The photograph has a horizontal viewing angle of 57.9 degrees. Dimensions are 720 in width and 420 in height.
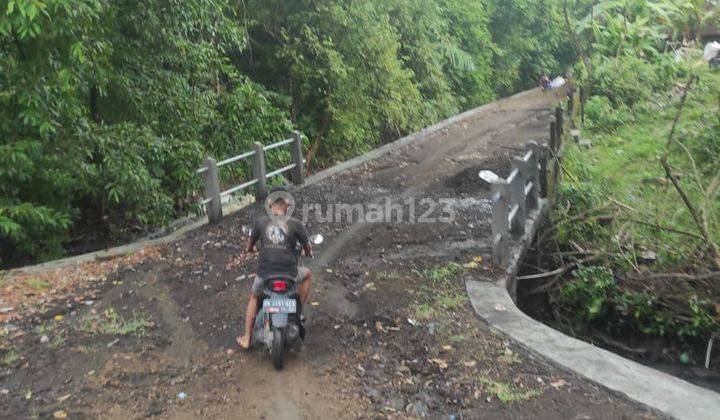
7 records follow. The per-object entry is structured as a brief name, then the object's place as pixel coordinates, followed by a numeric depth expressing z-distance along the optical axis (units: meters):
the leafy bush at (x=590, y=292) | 8.83
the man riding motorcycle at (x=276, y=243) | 5.85
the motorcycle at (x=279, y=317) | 5.63
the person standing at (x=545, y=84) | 29.63
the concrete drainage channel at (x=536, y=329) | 4.94
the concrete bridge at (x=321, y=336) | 5.18
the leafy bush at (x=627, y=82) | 17.56
